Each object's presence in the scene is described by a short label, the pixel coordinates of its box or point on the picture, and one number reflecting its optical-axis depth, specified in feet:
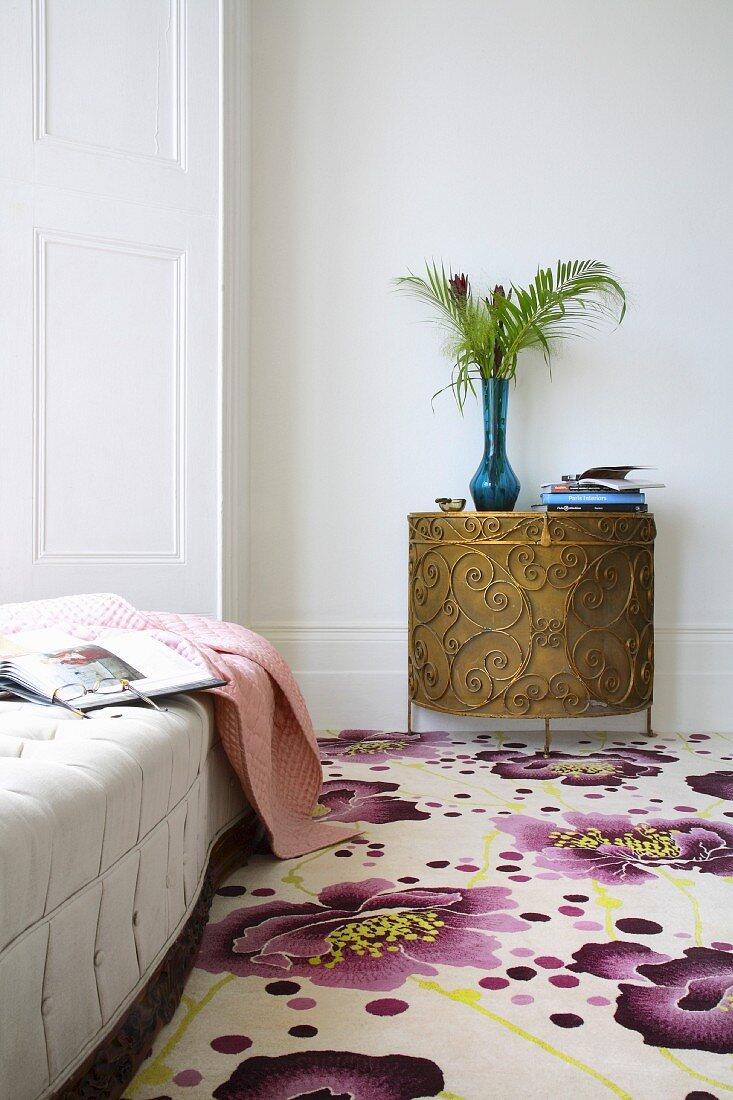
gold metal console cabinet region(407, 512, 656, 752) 9.59
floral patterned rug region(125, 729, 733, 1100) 3.74
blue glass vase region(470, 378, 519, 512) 10.09
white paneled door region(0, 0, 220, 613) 9.36
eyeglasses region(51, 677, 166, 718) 4.58
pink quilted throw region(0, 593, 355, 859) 5.74
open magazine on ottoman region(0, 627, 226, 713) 4.69
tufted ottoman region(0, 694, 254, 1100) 2.77
